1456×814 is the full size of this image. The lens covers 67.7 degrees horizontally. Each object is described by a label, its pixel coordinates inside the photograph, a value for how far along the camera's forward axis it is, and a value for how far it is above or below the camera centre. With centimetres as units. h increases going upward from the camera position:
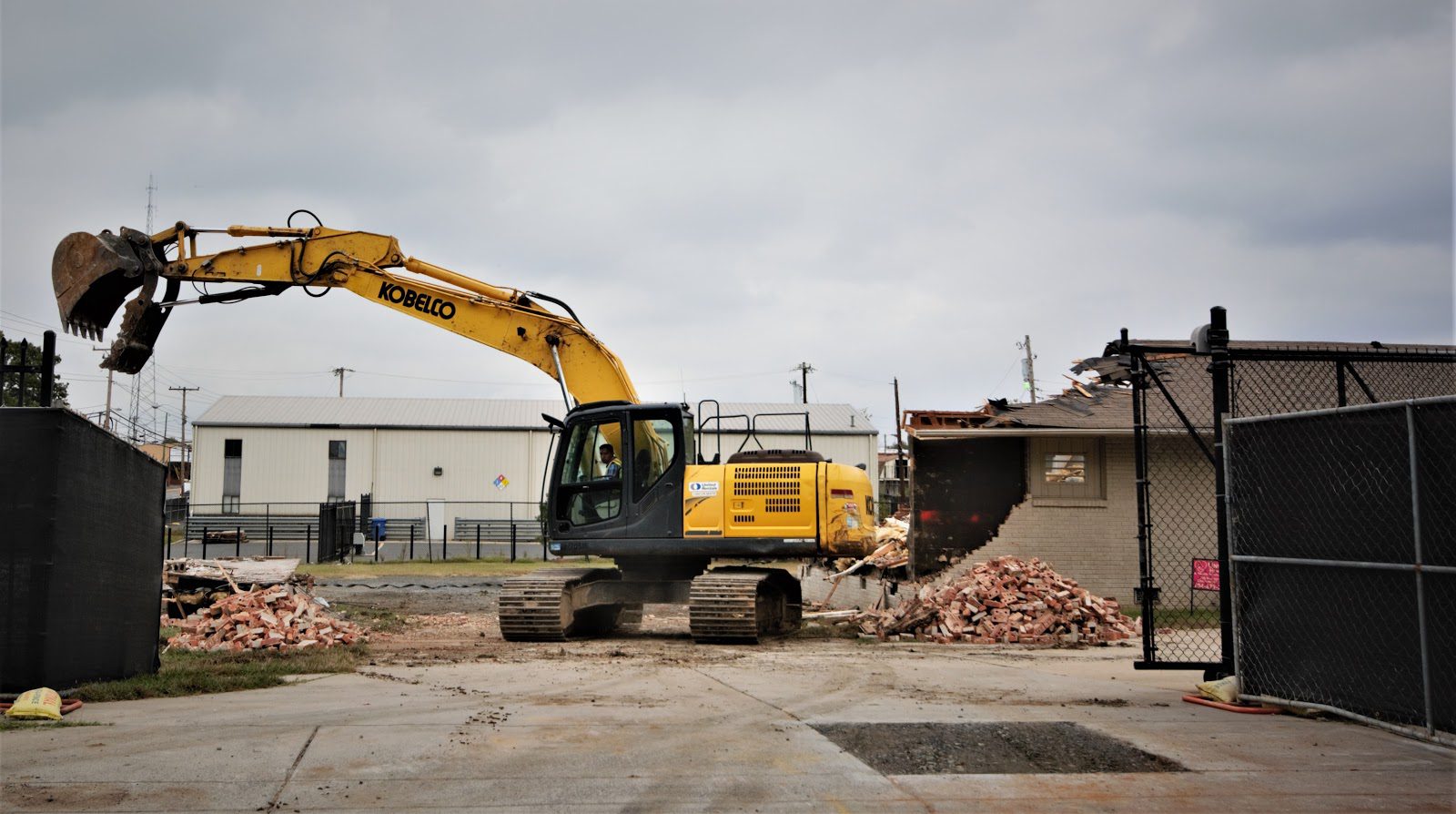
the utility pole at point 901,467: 1931 +63
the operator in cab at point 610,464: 1342 +48
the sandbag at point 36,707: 664 -124
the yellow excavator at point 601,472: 1287 +39
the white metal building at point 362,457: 4541 +198
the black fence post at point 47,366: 757 +96
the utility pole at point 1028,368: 5027 +624
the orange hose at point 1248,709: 732 -141
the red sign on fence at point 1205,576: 1076 -75
